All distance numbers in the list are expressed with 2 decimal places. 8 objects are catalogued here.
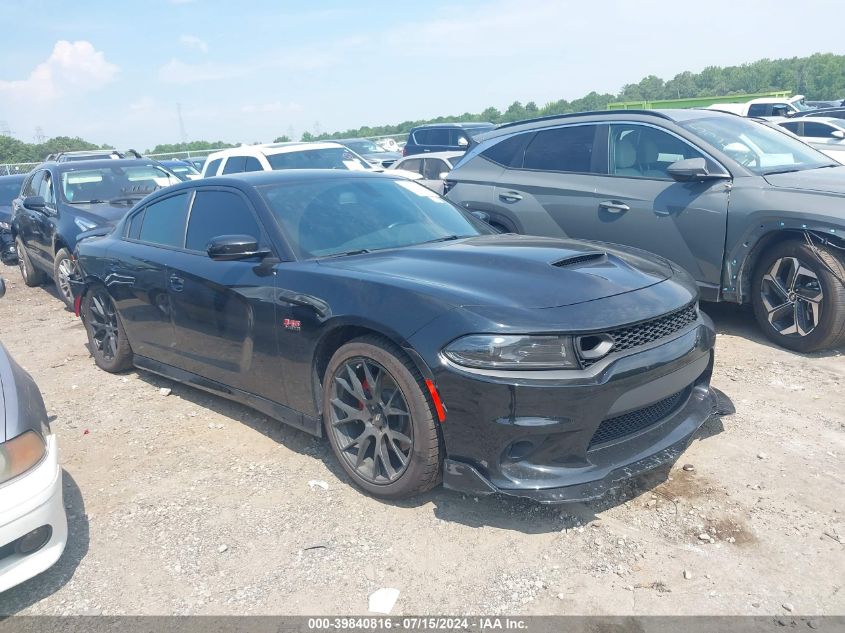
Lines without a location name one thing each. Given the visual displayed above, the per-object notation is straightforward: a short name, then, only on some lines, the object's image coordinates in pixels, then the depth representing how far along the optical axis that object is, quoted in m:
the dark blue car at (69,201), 8.51
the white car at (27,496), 2.75
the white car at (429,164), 12.29
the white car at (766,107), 21.77
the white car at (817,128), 14.54
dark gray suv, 5.08
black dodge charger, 2.98
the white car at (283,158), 10.52
